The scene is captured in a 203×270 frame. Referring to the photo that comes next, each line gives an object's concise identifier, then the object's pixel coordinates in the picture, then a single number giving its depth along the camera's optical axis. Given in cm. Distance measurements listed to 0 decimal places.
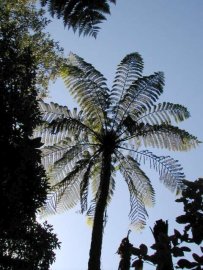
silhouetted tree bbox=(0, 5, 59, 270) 690
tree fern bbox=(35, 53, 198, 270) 1198
